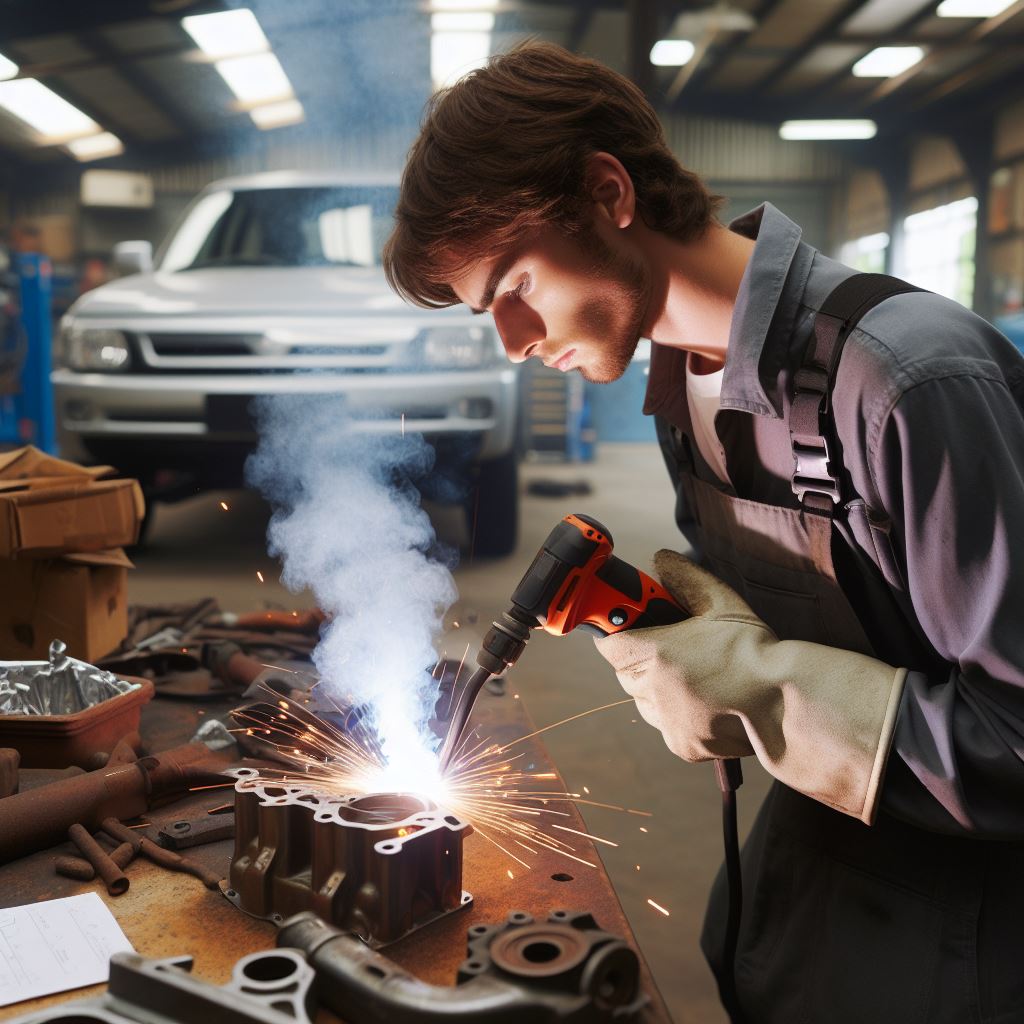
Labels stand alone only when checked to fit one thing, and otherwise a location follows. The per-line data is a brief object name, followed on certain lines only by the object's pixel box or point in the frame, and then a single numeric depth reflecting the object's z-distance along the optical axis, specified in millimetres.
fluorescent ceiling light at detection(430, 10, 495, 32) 9844
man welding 1042
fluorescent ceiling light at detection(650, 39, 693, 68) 11828
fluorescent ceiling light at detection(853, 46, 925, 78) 12156
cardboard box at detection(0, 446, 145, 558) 1931
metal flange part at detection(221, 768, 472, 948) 1016
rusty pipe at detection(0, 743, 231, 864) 1222
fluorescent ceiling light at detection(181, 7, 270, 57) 8898
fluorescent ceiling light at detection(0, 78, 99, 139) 11193
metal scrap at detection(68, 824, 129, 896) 1133
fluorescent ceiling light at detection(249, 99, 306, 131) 12977
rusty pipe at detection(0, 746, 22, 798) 1312
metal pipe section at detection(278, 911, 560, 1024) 796
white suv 4539
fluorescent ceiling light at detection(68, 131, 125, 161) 14320
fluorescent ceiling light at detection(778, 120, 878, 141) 14844
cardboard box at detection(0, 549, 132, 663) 2008
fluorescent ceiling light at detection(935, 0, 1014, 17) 10557
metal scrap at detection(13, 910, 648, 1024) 797
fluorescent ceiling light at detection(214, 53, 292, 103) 10617
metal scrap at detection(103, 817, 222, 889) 1144
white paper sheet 960
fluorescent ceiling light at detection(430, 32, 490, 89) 10438
